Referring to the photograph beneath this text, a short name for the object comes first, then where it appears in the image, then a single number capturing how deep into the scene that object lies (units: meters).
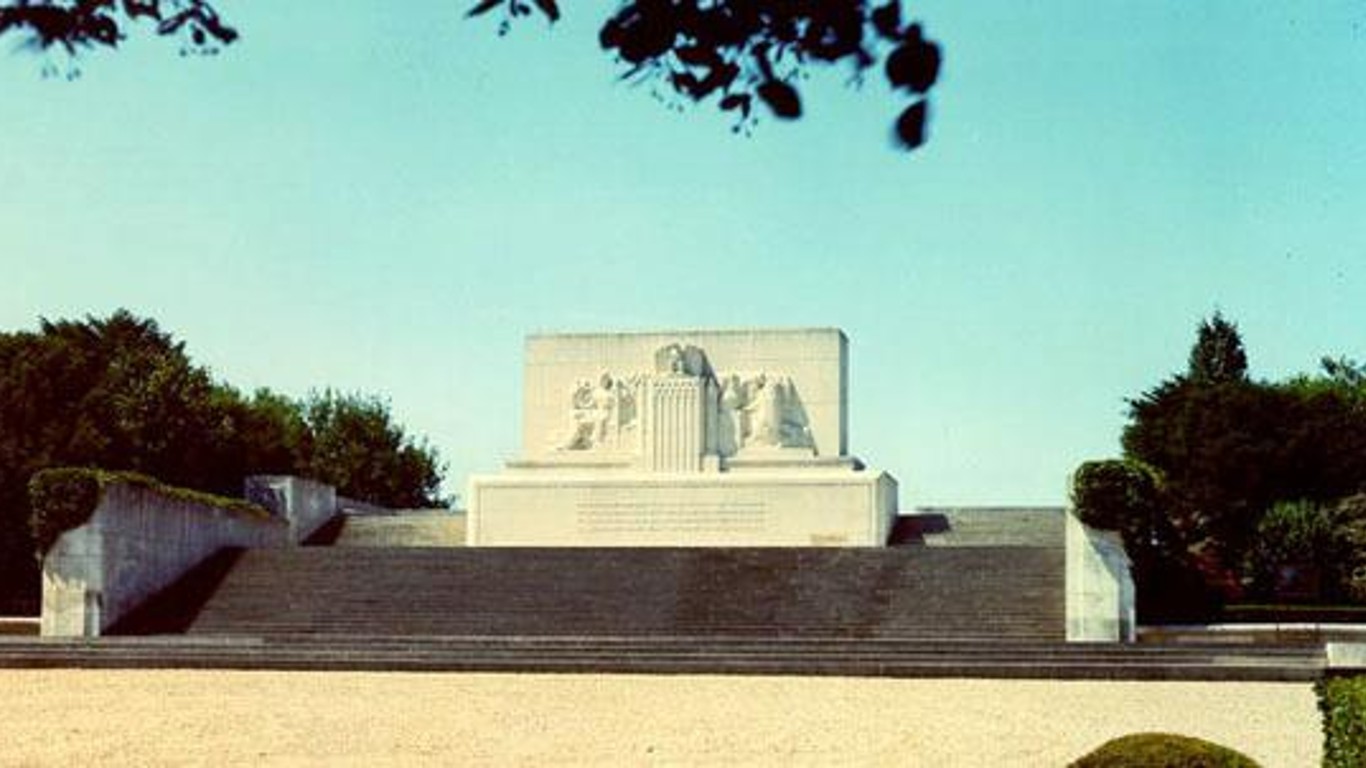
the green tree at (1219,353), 59.84
